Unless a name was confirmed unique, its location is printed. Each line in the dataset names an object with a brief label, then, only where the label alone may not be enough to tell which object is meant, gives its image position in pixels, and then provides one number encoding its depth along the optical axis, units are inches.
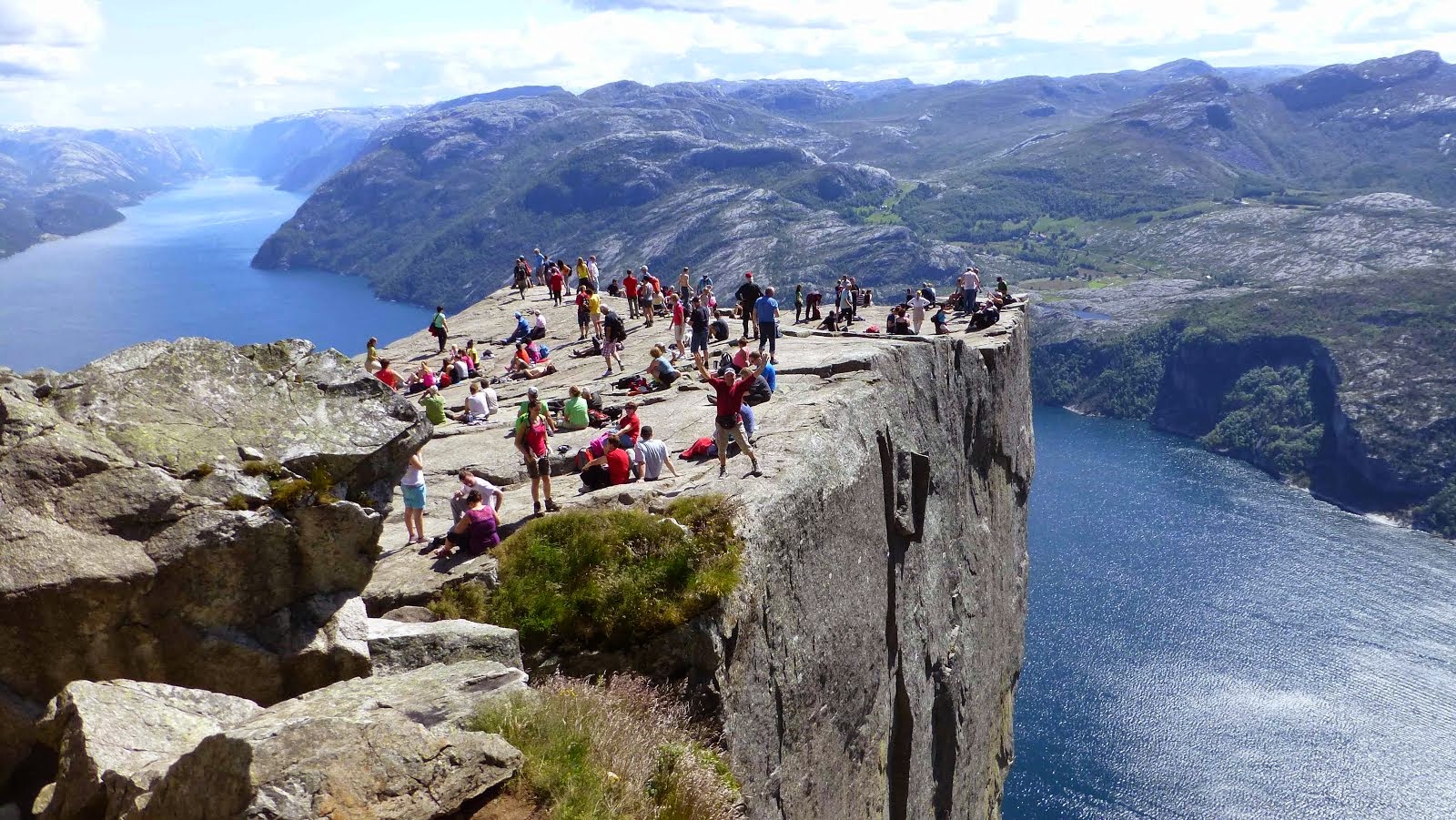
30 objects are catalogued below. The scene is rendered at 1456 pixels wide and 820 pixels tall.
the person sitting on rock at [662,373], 1282.0
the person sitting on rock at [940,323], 1667.1
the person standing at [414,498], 759.1
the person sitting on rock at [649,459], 859.4
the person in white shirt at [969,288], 1801.2
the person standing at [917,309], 1624.0
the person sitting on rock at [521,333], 1828.0
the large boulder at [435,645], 551.2
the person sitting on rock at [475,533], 726.5
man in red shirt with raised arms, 784.9
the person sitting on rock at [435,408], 1144.8
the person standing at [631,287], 1859.0
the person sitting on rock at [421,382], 1443.2
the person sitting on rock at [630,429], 889.5
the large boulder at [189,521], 469.7
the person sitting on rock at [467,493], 751.7
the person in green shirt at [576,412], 1094.4
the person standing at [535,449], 761.0
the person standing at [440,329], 1784.0
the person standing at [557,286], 2106.3
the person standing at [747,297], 1401.3
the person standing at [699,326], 1295.5
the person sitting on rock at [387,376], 1247.7
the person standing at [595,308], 1659.7
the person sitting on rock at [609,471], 850.8
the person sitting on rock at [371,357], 1386.6
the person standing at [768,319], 1266.0
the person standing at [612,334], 1428.4
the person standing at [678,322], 1461.6
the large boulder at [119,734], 391.9
